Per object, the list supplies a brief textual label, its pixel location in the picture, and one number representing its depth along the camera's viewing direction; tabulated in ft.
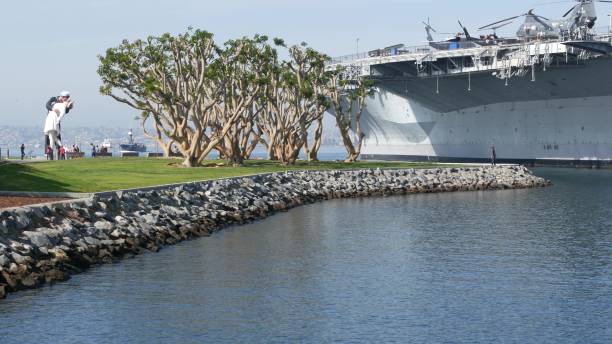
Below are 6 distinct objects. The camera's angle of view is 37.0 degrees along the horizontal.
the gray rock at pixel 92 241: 107.86
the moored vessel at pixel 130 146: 432.25
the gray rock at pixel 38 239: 97.25
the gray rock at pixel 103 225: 114.21
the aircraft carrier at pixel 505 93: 284.00
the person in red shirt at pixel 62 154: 272.95
